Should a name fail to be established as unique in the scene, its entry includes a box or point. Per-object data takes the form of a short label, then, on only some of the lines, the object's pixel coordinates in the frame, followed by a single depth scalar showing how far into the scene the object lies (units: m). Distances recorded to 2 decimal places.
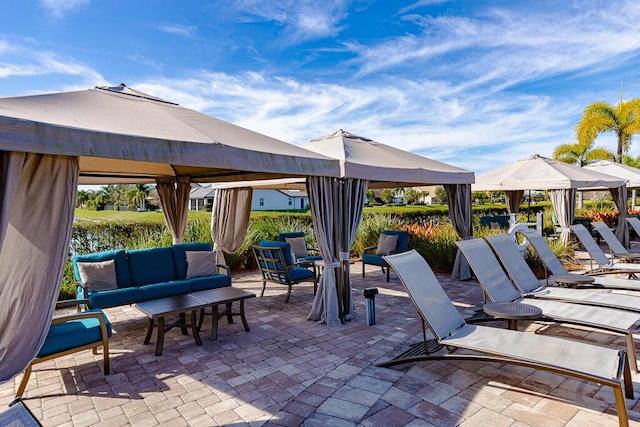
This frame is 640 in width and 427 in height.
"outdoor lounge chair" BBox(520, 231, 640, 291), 4.99
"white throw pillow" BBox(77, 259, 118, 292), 5.02
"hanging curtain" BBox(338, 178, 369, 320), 5.22
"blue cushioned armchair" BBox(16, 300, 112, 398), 3.20
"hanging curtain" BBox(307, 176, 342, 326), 4.97
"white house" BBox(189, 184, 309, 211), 51.31
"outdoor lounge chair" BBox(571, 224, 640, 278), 6.32
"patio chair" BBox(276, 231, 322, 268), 8.10
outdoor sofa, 4.98
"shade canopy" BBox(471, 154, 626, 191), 9.48
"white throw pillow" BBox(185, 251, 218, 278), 5.97
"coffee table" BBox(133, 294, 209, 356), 4.14
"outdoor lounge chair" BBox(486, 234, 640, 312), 4.14
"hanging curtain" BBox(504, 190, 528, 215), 13.15
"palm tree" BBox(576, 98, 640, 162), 19.67
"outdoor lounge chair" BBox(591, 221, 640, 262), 7.30
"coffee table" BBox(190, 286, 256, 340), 4.59
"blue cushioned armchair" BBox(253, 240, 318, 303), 6.23
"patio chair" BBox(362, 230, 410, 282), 8.06
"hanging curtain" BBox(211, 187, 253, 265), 7.93
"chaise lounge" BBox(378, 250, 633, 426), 2.55
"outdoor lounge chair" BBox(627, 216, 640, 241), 9.41
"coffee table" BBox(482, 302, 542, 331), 3.52
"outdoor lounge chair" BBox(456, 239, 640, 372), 3.46
